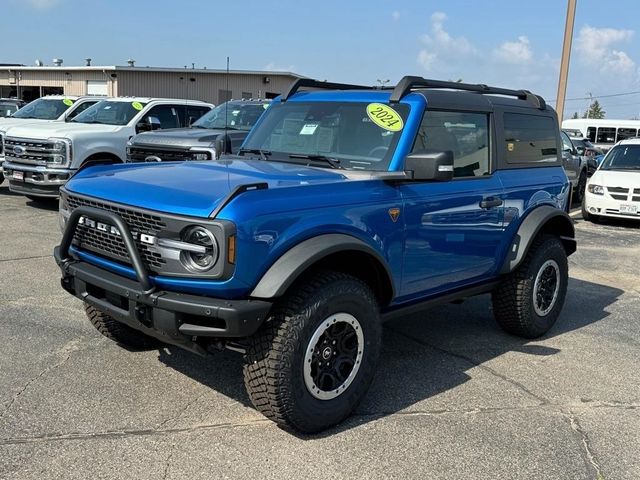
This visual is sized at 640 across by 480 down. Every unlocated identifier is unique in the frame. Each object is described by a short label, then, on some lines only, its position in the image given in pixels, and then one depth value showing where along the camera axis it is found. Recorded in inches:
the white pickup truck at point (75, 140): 397.1
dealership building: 1192.2
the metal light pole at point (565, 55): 509.4
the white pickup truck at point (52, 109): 510.5
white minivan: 475.2
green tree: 4039.9
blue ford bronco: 125.9
